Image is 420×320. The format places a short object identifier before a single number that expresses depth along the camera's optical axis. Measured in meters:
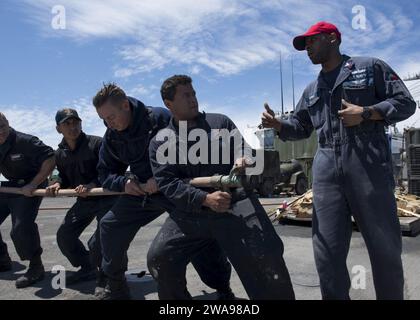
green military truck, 18.39
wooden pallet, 6.61
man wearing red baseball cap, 2.72
